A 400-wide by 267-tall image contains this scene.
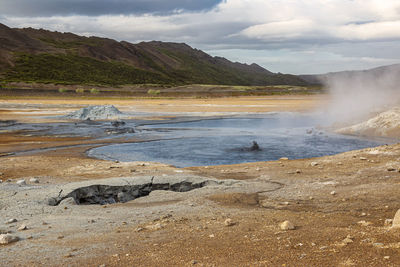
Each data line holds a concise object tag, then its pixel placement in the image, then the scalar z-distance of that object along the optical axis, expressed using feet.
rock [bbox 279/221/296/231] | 19.67
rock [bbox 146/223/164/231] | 20.88
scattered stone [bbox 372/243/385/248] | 16.50
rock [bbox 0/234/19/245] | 18.83
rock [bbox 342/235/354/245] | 17.28
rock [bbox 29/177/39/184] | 33.94
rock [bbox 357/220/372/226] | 20.10
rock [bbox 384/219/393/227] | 19.77
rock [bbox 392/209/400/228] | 18.37
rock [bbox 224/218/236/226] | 21.00
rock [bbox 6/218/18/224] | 22.34
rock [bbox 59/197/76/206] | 26.71
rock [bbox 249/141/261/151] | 63.77
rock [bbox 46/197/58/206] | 26.91
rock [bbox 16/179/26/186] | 32.04
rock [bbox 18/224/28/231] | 21.03
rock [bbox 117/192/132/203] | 30.91
